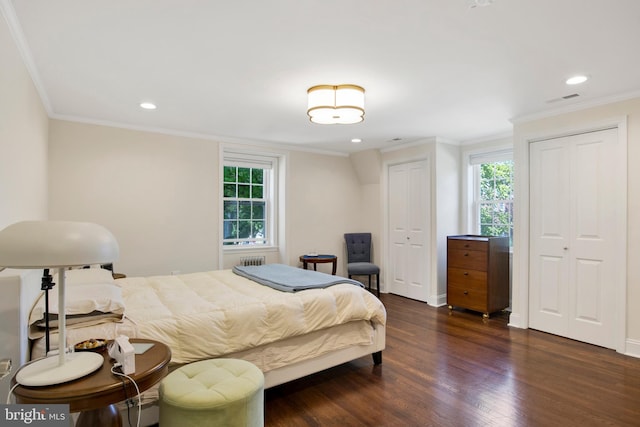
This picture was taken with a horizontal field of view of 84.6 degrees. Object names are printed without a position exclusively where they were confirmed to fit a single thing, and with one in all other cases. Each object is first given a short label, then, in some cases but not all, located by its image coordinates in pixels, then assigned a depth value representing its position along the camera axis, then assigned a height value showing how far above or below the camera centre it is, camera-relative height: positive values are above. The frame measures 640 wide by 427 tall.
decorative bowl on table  1.58 -0.59
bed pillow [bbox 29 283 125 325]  1.72 -0.46
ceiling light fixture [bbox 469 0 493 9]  1.75 +1.07
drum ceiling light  2.84 +0.94
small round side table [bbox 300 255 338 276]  5.13 -0.64
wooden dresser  4.26 -0.71
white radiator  5.04 -0.64
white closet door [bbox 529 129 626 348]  3.31 -0.20
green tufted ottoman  1.55 -0.82
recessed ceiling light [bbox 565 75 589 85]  2.74 +1.09
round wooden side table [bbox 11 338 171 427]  1.20 -0.62
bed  1.88 -0.63
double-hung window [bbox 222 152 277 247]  5.06 +0.25
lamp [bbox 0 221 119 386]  1.15 -0.13
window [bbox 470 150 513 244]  4.72 +0.32
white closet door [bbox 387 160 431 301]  5.09 -0.18
